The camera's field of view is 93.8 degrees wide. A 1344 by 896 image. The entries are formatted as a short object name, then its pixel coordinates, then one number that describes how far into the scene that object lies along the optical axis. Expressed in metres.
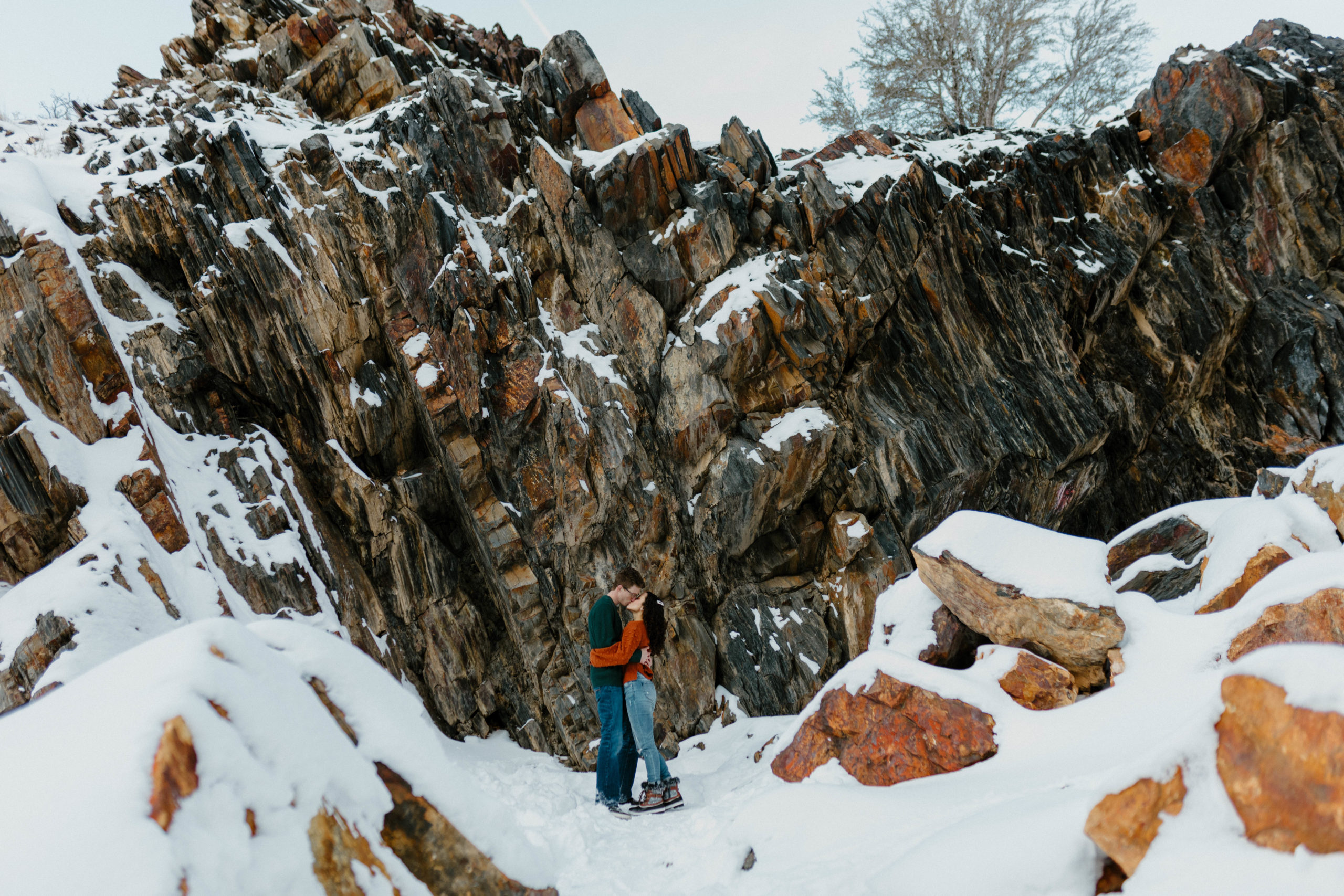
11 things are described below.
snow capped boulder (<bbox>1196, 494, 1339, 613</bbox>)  5.35
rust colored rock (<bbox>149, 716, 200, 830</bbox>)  1.86
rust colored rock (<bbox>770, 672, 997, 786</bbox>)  4.42
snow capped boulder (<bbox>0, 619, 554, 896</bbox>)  1.78
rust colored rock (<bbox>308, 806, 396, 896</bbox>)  2.20
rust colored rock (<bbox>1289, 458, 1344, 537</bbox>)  5.98
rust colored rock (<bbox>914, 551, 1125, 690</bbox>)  4.96
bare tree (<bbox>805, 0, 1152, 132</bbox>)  18.84
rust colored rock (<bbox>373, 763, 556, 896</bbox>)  2.57
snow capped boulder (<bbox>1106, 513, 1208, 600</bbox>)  6.43
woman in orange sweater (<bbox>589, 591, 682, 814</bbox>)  5.21
